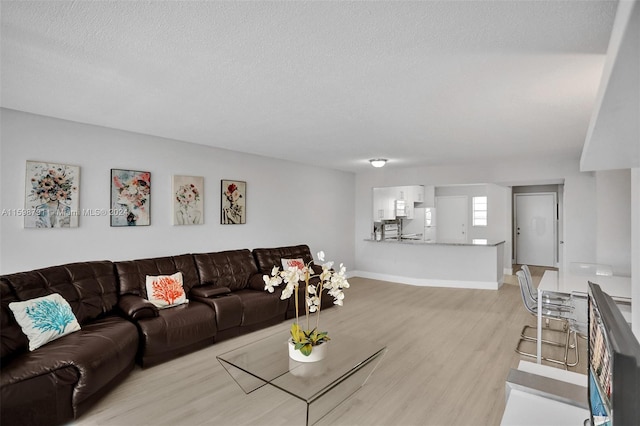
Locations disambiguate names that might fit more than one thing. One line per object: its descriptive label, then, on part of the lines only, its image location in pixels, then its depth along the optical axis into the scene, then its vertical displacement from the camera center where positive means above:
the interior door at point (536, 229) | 9.04 -0.23
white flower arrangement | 2.59 -0.59
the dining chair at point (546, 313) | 3.57 -0.99
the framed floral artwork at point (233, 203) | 5.22 +0.22
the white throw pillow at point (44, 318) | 2.61 -0.82
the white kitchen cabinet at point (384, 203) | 8.11 +0.35
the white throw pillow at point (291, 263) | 5.34 -0.70
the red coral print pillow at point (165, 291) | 3.77 -0.83
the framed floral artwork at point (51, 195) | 3.41 +0.20
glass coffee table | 2.27 -1.08
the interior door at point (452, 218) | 9.29 +0.03
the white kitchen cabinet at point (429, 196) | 9.02 +0.60
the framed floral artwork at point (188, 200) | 4.61 +0.23
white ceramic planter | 2.56 -1.02
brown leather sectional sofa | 2.31 -0.99
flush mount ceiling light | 6.00 +0.99
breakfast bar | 6.66 -0.90
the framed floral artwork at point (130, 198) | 4.04 +0.22
